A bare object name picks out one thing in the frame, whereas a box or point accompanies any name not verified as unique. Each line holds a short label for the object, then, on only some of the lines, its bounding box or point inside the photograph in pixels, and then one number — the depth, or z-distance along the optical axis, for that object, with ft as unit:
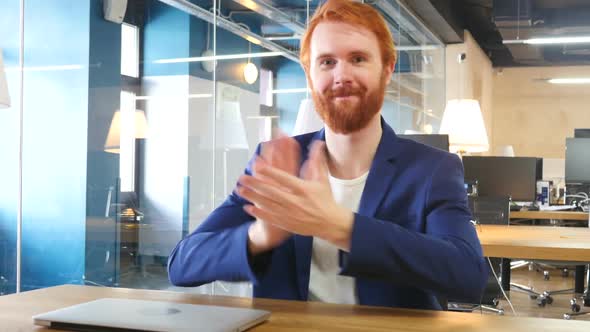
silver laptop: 3.12
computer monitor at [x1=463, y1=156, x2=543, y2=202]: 18.90
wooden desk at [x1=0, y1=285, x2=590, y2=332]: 3.31
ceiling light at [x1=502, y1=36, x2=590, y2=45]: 31.58
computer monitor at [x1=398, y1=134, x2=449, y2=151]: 15.44
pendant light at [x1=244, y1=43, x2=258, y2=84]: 15.21
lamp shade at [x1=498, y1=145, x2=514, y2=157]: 41.05
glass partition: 10.07
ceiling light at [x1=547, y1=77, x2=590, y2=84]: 44.75
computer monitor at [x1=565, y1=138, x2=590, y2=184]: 22.68
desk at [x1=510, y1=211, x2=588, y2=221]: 21.67
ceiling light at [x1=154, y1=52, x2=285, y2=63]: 12.98
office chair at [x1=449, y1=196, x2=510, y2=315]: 15.14
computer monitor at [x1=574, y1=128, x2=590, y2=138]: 27.85
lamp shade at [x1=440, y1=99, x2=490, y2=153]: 17.06
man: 3.78
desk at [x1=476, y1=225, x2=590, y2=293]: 9.88
